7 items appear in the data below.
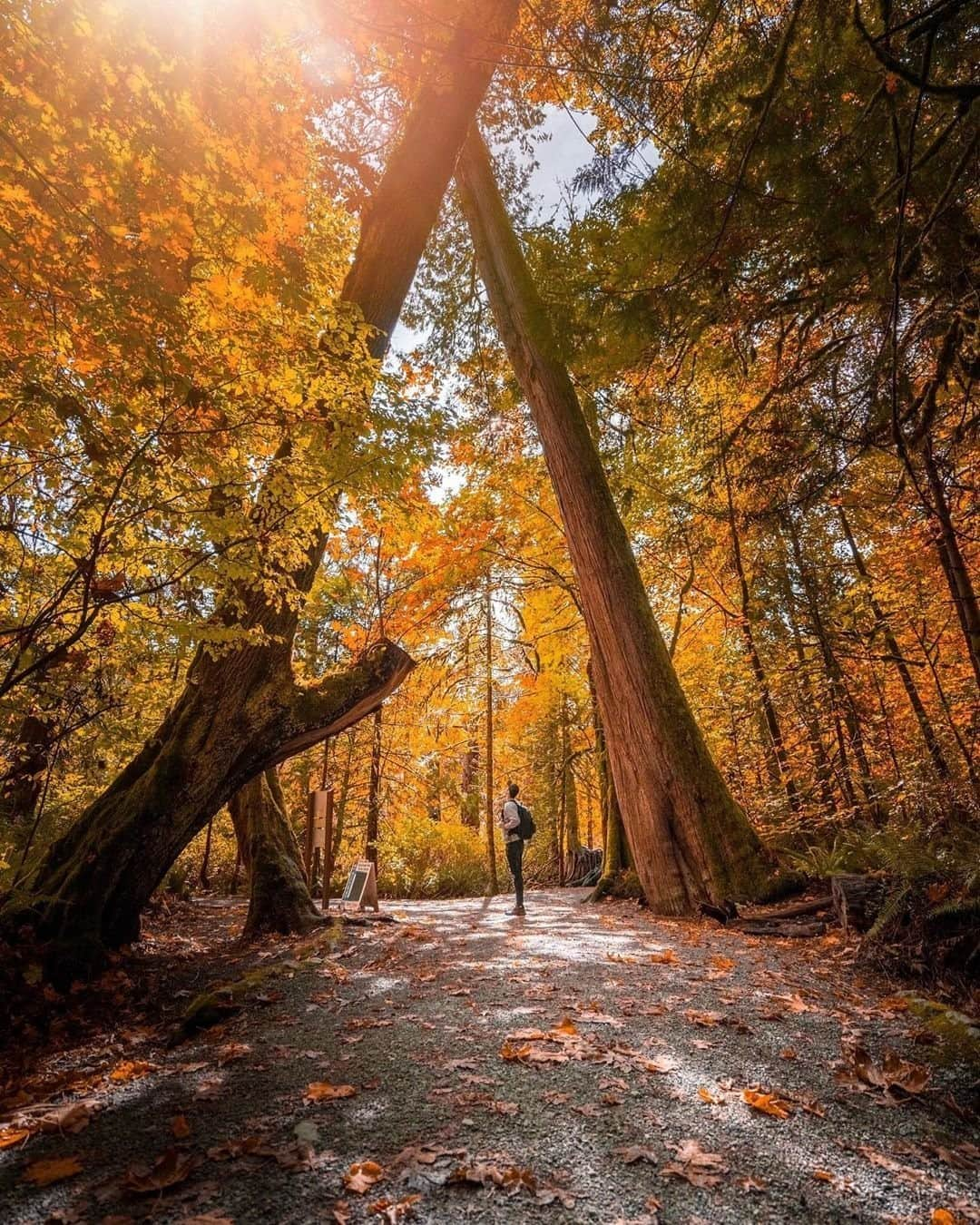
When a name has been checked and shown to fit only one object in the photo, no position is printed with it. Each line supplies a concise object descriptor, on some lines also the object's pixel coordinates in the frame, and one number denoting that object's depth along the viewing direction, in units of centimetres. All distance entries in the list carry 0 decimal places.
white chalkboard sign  774
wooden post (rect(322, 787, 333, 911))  719
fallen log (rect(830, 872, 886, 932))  428
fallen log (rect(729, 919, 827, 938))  464
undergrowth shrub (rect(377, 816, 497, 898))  1347
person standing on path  783
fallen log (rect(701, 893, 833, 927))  494
